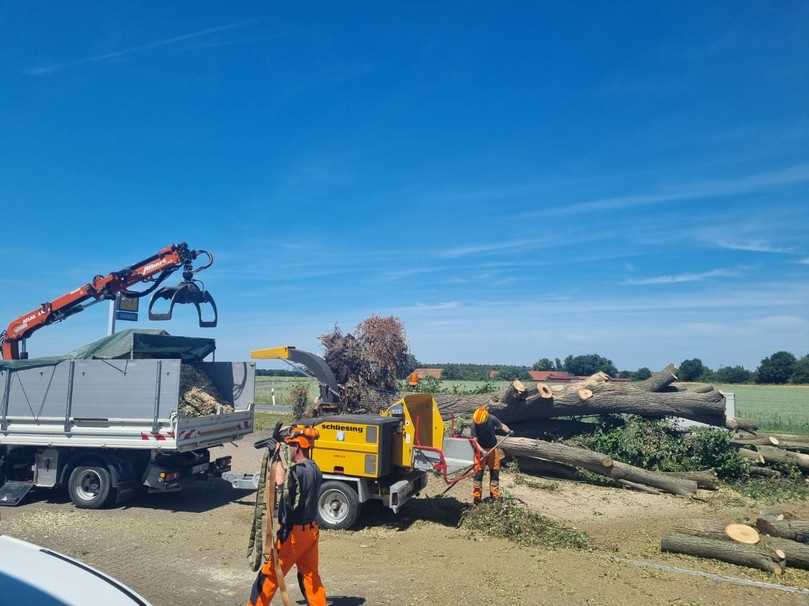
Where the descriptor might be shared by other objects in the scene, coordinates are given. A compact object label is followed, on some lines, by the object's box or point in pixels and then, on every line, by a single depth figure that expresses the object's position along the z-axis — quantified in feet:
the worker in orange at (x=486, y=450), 31.86
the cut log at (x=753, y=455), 44.04
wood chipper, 29.68
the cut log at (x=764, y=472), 43.21
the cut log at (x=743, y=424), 50.28
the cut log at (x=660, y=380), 49.06
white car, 10.30
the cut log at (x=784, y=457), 43.83
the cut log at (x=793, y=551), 23.67
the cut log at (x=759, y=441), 46.17
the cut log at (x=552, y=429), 48.19
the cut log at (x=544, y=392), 45.21
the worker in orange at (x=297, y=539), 16.70
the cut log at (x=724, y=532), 25.18
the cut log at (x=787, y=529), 26.03
